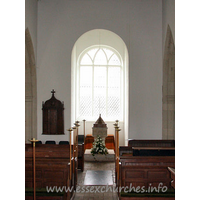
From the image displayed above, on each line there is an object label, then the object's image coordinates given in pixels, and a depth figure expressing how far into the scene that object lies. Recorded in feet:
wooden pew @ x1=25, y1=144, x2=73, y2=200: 18.40
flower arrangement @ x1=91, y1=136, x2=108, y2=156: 34.45
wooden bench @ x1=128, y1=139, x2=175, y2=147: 30.68
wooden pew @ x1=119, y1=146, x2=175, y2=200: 18.48
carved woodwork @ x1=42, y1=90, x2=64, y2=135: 34.40
